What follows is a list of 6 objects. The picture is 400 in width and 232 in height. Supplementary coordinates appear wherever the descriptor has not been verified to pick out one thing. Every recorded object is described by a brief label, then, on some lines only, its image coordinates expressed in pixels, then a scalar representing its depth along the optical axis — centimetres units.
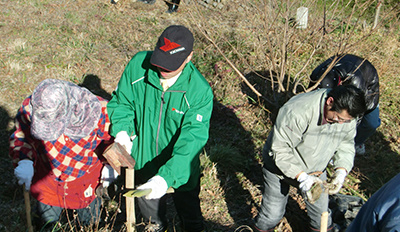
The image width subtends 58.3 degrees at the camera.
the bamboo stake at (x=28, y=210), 289
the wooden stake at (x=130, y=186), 263
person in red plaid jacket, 259
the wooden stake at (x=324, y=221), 263
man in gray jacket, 265
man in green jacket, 256
